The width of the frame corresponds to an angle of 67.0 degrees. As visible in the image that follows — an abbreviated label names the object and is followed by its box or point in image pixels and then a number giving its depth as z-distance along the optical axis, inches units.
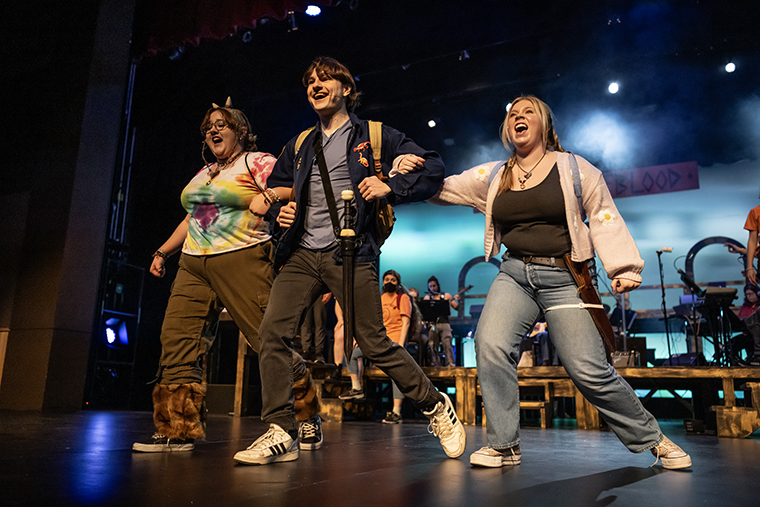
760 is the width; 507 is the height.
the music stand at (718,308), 252.8
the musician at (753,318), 275.1
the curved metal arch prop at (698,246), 435.5
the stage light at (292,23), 320.8
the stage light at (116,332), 306.2
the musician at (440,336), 378.3
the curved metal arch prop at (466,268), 512.7
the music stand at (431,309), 336.5
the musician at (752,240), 244.8
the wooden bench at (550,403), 218.5
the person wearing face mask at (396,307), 276.4
